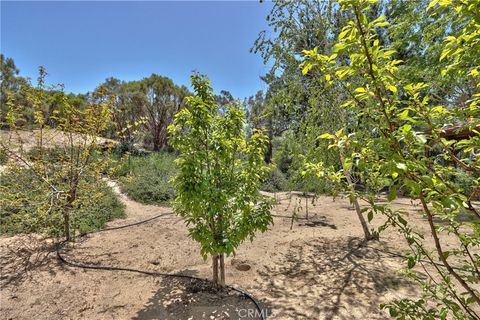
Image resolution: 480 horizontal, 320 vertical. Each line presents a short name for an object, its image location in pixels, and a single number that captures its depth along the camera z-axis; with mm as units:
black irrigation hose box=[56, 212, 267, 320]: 2923
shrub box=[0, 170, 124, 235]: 3682
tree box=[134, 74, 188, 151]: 14297
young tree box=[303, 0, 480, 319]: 1008
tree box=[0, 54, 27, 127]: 16234
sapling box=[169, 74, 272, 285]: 2449
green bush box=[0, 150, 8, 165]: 3547
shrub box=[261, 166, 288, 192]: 10391
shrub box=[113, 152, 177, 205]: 7176
